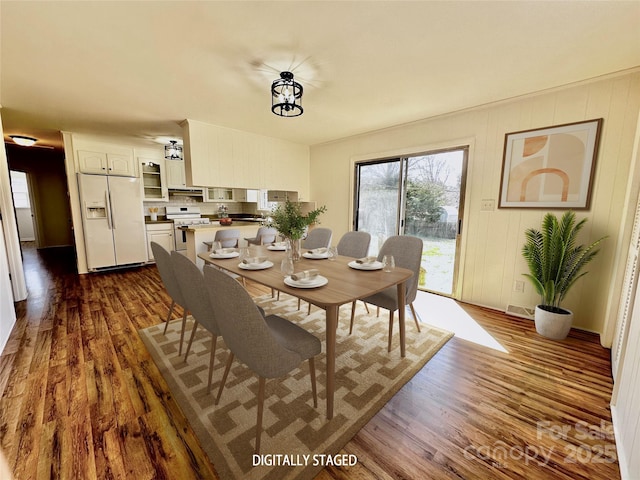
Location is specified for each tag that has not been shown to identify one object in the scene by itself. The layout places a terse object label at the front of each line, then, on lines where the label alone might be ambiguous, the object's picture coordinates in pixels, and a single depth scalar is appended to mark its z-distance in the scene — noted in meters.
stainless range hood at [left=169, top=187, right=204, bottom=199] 5.73
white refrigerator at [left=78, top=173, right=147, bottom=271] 4.35
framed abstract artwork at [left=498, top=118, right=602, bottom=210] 2.43
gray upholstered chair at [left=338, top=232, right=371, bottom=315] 2.90
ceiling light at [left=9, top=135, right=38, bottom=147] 4.07
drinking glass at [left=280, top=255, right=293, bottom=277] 1.90
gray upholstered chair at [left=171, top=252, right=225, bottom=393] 1.58
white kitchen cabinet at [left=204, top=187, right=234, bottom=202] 5.96
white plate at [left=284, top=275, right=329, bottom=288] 1.61
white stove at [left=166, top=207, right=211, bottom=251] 5.46
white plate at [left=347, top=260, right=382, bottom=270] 2.07
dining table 1.44
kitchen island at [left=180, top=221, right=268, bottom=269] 3.84
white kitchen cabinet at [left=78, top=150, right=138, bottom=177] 4.31
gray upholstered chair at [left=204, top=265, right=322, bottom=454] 1.17
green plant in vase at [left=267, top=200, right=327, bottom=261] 2.19
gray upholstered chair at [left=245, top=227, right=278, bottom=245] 3.83
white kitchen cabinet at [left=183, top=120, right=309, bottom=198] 3.65
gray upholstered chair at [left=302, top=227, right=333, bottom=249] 3.16
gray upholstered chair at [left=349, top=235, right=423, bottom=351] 2.16
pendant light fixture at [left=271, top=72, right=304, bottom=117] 2.15
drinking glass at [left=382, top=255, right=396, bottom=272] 2.01
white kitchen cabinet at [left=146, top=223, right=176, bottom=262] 5.11
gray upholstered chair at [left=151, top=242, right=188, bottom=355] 1.92
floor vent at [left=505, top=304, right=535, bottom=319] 2.83
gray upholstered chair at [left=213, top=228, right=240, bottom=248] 3.65
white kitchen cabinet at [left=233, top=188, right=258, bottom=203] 6.13
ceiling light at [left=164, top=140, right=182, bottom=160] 4.27
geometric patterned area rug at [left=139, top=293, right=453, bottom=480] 1.27
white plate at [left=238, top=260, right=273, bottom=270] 2.04
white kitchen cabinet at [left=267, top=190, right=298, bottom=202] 5.24
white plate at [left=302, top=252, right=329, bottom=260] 2.48
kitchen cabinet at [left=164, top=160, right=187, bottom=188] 5.46
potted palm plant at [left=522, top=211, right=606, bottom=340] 2.33
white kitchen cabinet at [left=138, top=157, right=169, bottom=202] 5.27
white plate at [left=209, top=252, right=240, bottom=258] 2.44
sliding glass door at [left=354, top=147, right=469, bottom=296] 3.38
